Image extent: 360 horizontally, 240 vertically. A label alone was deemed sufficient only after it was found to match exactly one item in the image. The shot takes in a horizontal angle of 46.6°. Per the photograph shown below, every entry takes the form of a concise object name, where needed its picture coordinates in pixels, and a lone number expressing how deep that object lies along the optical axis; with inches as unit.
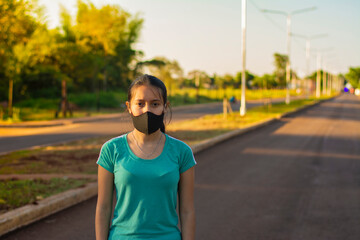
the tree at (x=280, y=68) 4067.9
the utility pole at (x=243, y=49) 918.6
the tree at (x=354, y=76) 7199.8
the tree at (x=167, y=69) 2111.2
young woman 84.2
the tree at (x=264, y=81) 3601.4
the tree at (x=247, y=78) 3528.1
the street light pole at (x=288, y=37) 1541.6
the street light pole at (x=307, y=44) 2172.7
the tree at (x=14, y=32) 425.8
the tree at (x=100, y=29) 1285.7
